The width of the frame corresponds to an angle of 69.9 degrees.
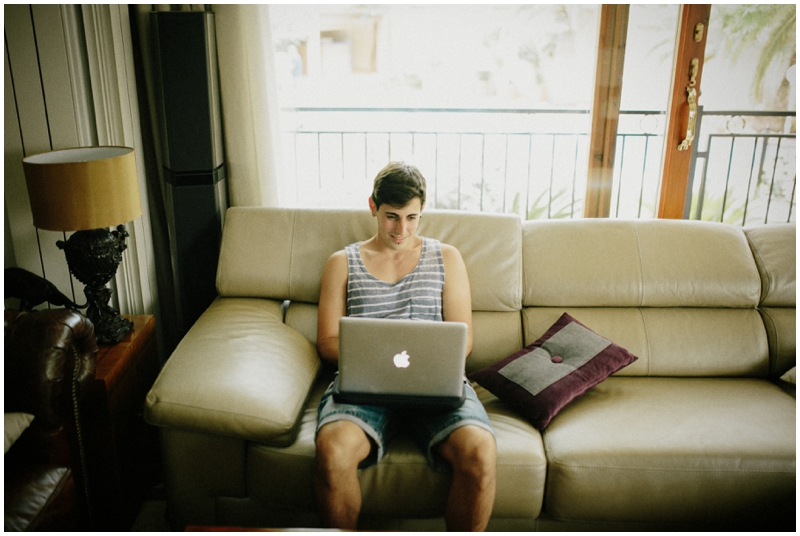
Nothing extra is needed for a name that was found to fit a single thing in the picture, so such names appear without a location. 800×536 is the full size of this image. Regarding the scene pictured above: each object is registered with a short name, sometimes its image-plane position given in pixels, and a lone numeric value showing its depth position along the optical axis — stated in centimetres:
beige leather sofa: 154
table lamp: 161
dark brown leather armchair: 132
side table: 169
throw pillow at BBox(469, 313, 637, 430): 169
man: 146
